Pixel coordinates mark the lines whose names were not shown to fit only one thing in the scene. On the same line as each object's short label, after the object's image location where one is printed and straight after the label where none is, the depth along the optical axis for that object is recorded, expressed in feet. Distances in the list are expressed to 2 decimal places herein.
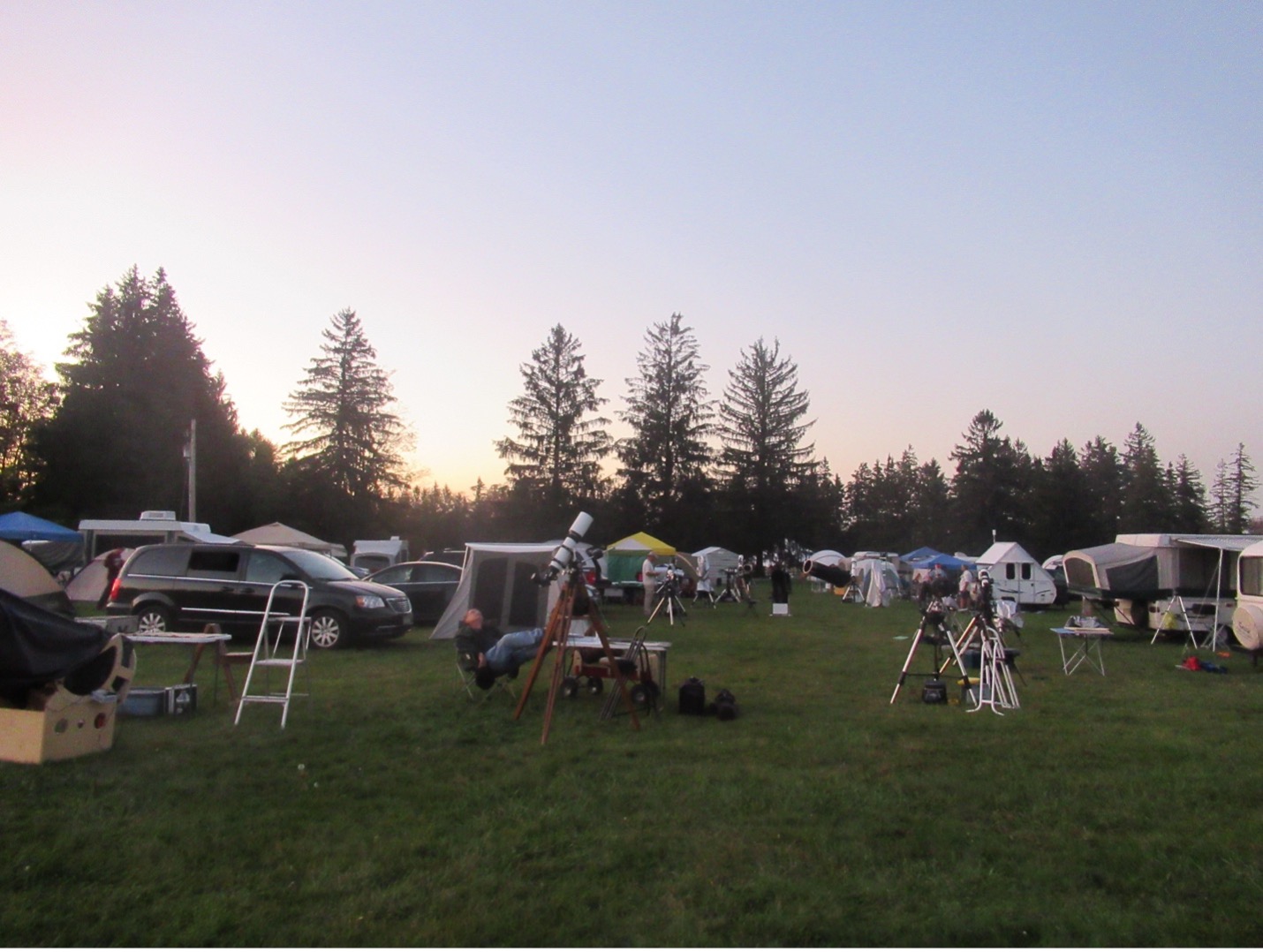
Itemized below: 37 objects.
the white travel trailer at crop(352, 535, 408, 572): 98.89
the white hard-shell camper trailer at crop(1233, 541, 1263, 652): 42.22
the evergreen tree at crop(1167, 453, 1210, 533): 237.86
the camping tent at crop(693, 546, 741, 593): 149.02
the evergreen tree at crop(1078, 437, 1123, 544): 263.29
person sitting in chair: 29.96
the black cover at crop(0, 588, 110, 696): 19.36
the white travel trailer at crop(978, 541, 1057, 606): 97.35
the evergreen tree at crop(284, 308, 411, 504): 155.63
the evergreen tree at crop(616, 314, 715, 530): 169.17
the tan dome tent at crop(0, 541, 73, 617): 26.91
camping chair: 30.76
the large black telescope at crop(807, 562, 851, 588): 118.73
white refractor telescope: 26.61
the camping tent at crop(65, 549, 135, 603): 70.03
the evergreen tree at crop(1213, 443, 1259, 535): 298.56
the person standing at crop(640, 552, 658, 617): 79.66
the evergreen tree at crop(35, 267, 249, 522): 129.80
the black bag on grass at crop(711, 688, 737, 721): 28.27
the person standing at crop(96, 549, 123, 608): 62.28
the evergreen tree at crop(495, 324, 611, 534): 156.35
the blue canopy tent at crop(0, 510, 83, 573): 84.28
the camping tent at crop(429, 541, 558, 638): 50.75
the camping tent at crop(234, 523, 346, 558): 104.32
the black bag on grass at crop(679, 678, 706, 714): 29.17
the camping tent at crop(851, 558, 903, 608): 98.48
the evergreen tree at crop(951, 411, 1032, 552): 217.56
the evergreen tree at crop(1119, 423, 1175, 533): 235.81
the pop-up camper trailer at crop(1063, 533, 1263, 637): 55.62
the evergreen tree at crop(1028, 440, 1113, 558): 202.28
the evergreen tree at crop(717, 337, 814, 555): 179.52
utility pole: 102.28
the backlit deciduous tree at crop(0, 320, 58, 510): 138.21
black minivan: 45.01
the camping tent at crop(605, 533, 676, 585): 99.40
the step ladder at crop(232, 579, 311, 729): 25.32
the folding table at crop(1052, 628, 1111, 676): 39.86
